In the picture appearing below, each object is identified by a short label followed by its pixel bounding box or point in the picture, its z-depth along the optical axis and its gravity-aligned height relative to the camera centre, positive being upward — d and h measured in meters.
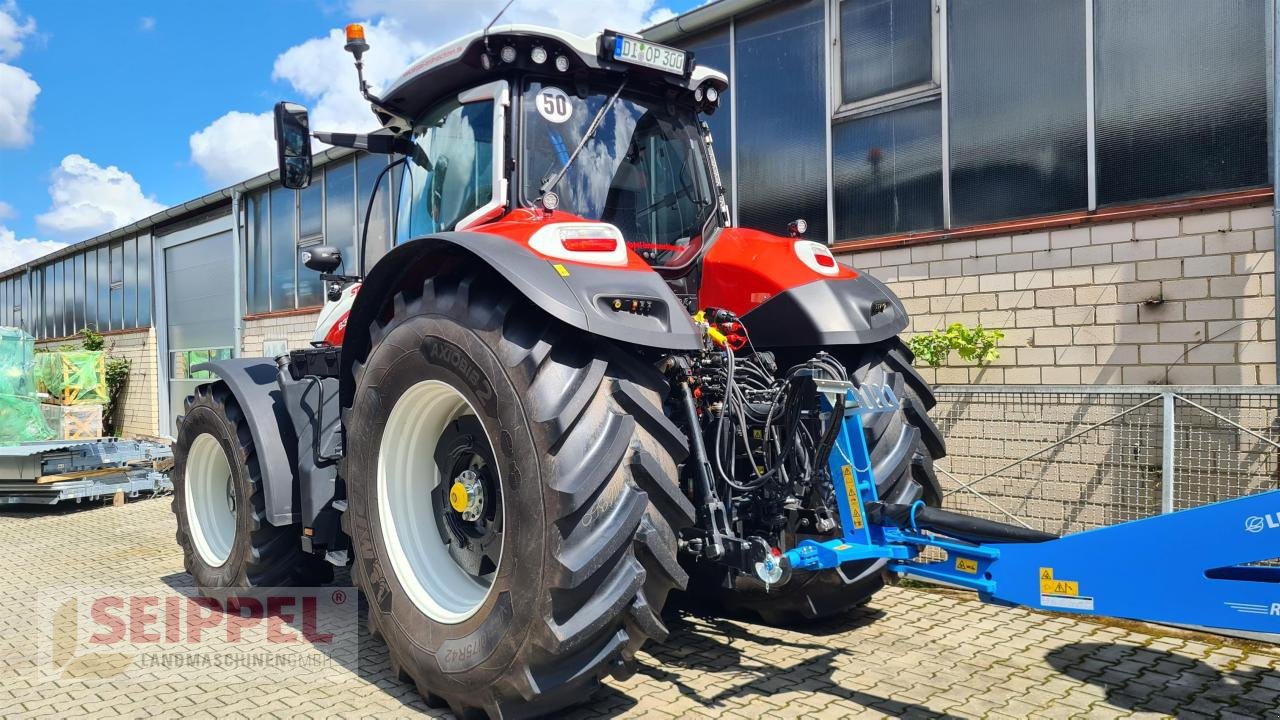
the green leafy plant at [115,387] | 17.88 -0.22
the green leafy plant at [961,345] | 5.87 +0.11
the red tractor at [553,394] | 2.61 -0.10
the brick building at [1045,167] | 4.94 +1.31
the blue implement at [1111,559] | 2.14 -0.58
